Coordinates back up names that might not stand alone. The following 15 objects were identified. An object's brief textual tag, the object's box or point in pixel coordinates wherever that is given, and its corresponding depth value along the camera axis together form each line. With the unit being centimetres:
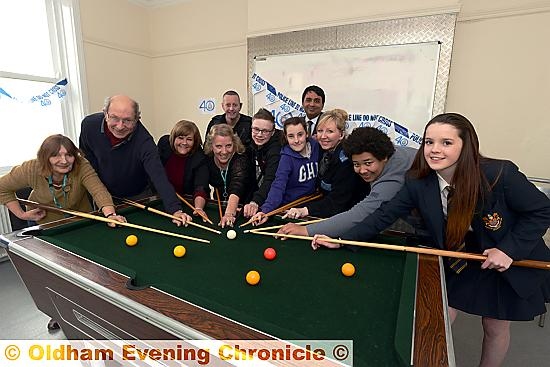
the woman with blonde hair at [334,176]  204
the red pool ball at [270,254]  141
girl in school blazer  133
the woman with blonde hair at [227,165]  229
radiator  314
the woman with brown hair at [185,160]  241
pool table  90
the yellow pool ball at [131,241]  155
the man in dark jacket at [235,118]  303
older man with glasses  208
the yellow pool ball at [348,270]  125
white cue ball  165
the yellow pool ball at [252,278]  117
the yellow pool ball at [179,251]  143
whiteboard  296
